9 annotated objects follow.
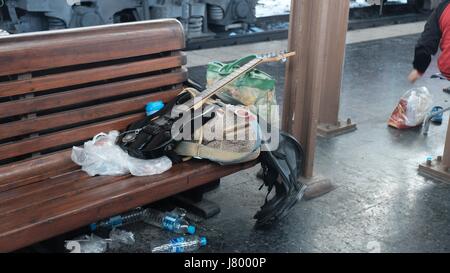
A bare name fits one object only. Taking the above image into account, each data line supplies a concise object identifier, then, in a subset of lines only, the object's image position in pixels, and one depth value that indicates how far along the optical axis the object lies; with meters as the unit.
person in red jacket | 3.54
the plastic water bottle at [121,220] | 2.86
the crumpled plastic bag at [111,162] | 2.61
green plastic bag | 3.08
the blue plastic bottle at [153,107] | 2.96
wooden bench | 2.29
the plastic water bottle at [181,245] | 2.71
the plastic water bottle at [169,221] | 2.89
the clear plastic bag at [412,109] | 4.48
